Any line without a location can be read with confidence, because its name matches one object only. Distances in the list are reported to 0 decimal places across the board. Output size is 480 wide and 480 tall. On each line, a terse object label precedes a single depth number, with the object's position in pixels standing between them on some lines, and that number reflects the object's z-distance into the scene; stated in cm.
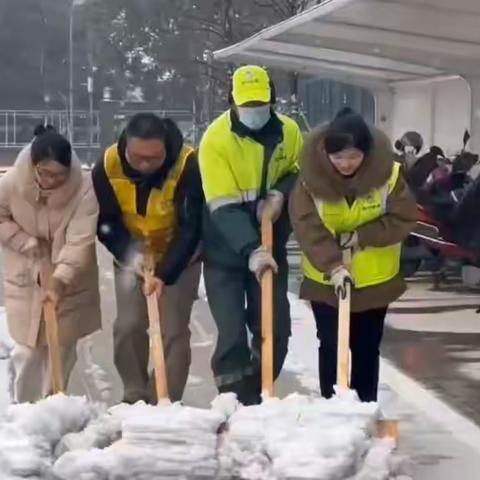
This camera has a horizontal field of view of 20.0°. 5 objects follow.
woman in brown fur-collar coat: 598
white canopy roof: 1160
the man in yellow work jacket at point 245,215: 629
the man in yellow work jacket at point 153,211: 635
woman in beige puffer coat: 626
